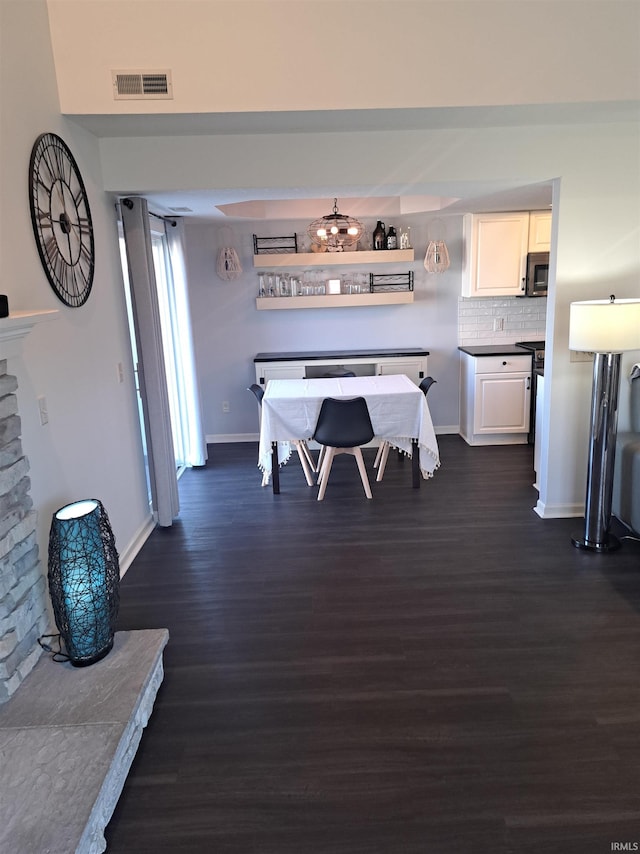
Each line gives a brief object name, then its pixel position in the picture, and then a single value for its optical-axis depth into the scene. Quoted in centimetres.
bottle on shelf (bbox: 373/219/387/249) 568
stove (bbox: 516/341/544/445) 541
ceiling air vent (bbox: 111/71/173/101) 281
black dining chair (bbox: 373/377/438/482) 472
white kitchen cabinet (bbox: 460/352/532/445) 541
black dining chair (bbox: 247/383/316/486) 474
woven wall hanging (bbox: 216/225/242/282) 559
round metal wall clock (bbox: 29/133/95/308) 252
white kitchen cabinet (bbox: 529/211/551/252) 532
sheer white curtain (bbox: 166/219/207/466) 506
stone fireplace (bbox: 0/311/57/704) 203
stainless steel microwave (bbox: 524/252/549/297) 539
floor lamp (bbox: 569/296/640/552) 309
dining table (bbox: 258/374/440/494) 433
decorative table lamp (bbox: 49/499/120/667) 218
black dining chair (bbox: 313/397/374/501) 419
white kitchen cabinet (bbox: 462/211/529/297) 536
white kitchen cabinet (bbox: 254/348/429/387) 564
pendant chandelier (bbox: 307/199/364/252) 435
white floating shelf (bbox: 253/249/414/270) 563
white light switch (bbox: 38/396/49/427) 249
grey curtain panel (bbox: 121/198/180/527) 360
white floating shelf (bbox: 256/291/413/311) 570
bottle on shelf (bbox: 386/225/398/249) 569
